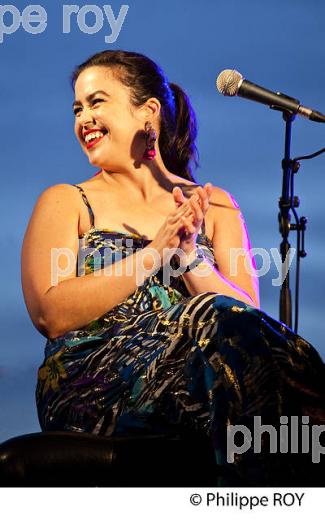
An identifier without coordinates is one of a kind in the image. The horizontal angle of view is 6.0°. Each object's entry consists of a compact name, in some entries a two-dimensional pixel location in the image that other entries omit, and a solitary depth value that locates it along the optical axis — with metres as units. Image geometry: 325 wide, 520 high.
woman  5.37
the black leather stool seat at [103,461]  5.38
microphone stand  6.14
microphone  5.89
